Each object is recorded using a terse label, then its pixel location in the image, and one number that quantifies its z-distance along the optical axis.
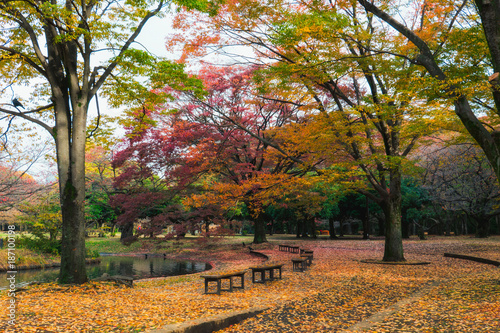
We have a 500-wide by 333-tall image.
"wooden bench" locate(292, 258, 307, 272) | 10.93
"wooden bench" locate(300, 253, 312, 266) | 12.83
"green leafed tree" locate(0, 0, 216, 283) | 8.13
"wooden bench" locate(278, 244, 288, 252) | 19.56
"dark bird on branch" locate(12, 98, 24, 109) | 8.85
